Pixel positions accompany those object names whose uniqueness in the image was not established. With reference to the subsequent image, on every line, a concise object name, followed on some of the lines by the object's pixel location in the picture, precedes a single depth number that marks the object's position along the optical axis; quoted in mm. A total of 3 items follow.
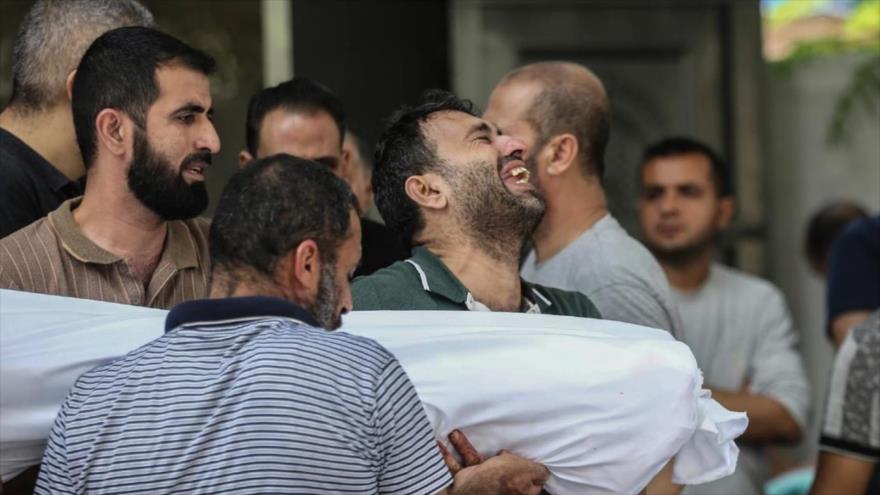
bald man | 7168
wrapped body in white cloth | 5340
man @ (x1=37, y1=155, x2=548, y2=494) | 4758
